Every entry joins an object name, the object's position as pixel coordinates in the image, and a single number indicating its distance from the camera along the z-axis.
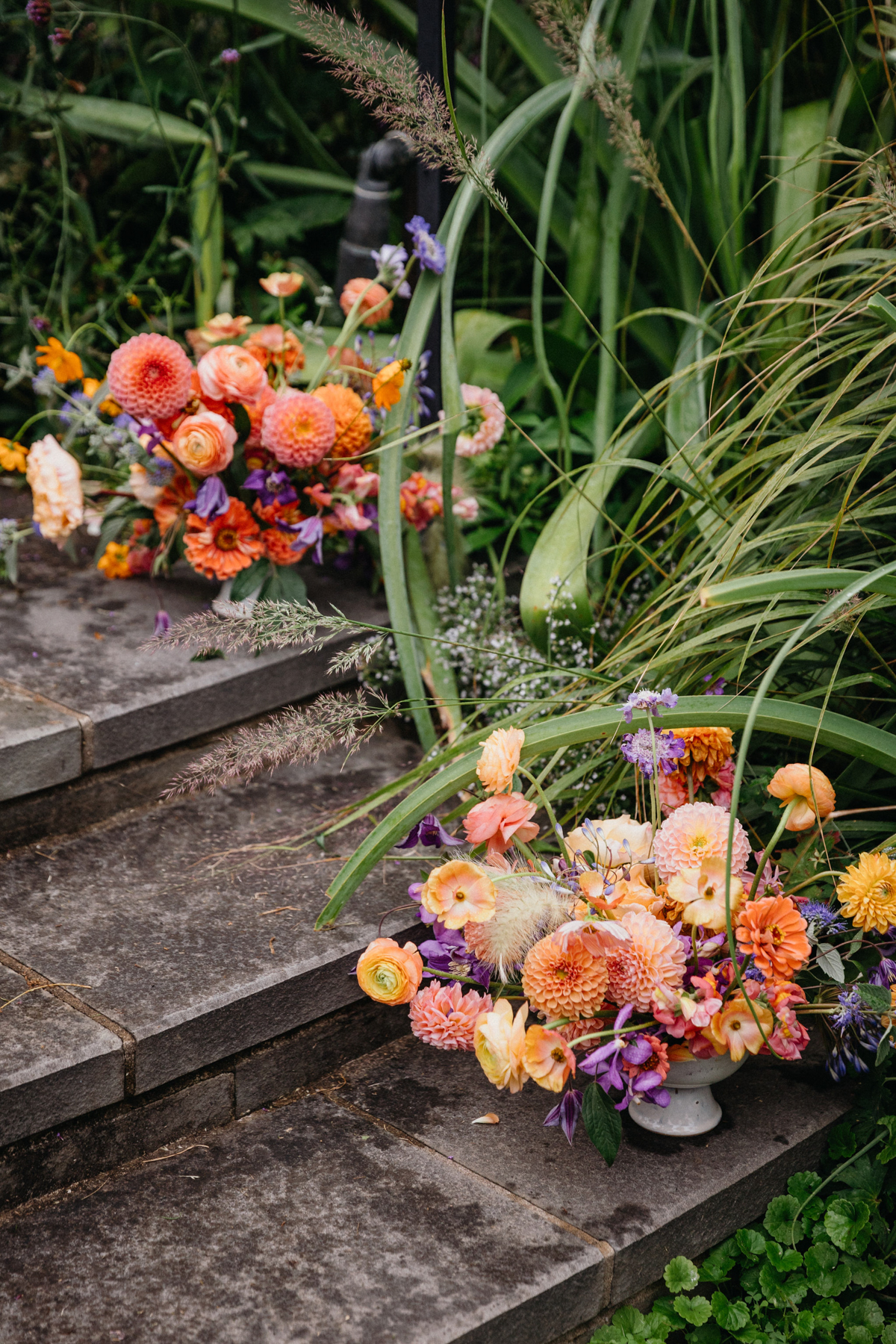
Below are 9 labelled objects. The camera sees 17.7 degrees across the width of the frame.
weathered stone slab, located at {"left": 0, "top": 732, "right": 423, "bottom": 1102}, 2.41
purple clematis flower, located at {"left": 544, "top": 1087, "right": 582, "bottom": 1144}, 2.31
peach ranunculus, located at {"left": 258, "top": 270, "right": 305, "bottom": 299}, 2.86
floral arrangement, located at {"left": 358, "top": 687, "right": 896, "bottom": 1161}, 2.29
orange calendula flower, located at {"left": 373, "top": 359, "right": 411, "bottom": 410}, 2.69
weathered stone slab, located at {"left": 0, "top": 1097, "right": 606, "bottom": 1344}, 2.24
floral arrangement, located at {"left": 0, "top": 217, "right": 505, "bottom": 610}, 2.71
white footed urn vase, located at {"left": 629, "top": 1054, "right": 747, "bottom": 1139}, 2.39
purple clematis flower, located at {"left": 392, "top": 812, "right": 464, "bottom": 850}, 2.39
